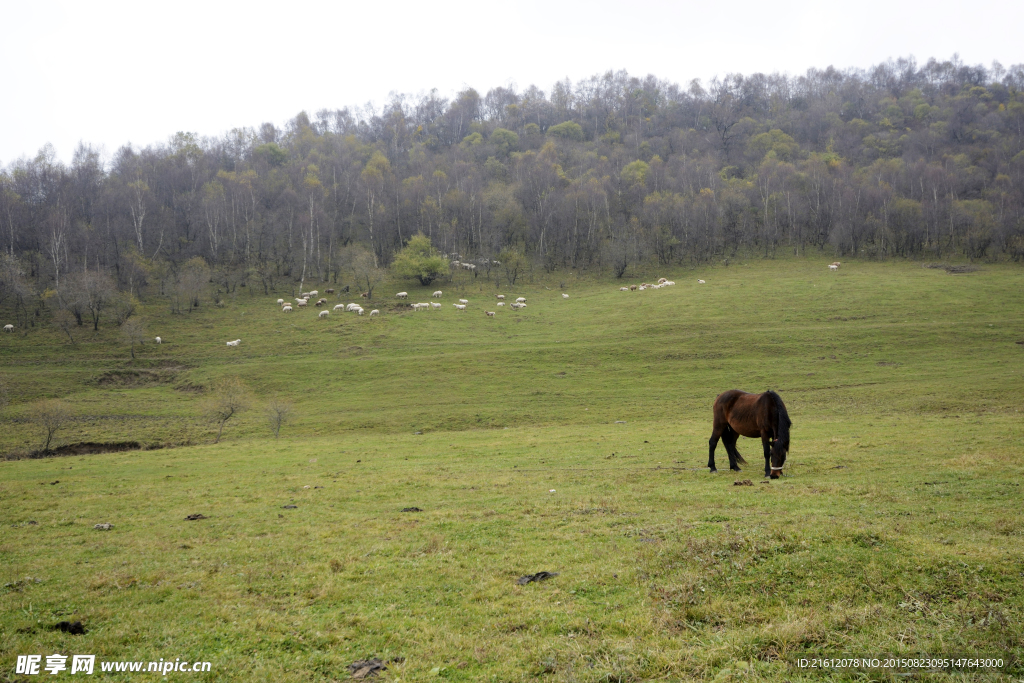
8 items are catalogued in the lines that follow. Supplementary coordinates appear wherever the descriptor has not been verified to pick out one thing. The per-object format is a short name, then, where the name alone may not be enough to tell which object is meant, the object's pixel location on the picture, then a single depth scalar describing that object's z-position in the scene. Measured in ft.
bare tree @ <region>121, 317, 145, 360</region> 192.95
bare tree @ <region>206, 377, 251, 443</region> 120.26
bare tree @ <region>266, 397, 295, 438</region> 120.78
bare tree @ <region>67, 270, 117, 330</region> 213.25
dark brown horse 54.13
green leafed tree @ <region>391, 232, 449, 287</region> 283.38
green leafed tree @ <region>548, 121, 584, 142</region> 586.45
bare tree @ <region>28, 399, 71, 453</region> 108.88
